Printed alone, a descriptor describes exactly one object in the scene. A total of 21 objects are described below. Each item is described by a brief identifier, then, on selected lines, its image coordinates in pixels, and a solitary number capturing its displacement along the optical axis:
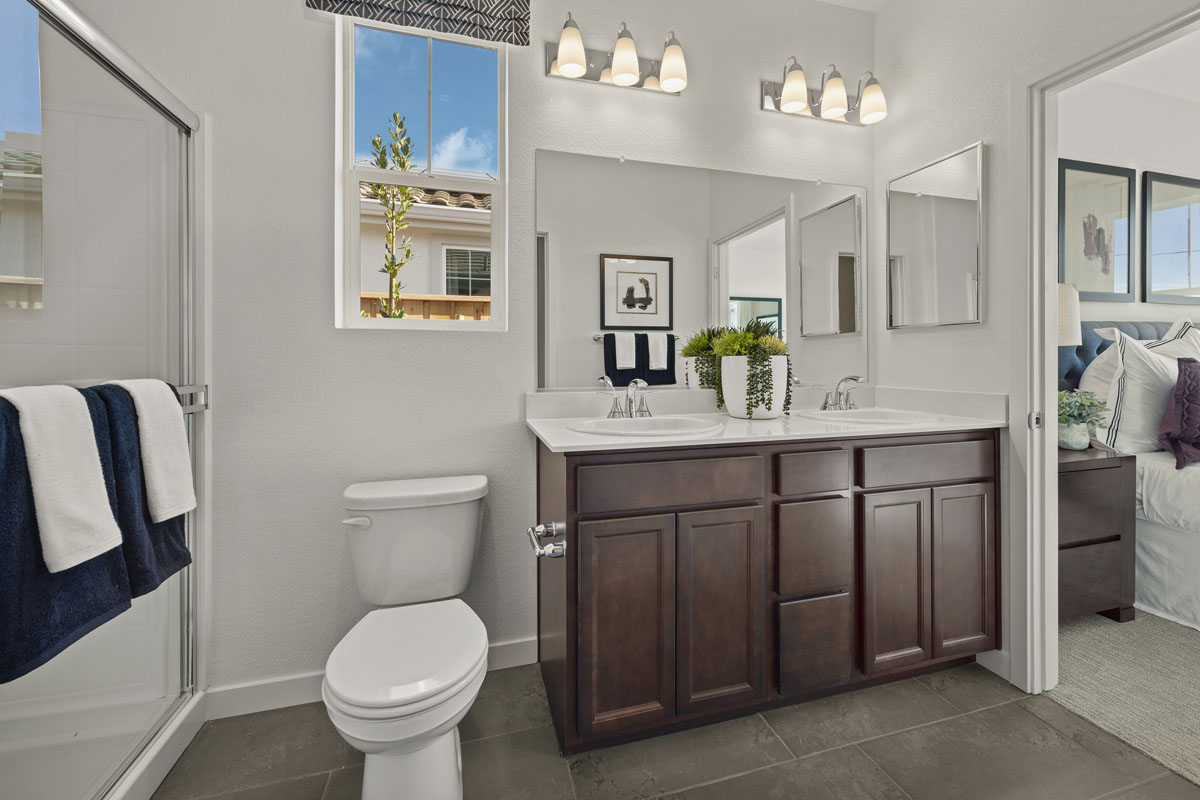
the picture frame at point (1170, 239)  2.95
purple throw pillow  2.31
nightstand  2.09
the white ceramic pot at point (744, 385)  2.03
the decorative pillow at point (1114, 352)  2.54
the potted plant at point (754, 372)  2.02
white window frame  1.82
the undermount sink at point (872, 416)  1.96
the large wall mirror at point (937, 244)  1.97
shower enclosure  1.13
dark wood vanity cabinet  1.48
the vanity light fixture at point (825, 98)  2.21
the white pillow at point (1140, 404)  2.46
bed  2.20
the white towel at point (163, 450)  1.23
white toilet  1.15
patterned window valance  1.77
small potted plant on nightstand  2.19
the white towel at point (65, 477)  0.96
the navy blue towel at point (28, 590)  0.91
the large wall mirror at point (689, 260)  2.03
